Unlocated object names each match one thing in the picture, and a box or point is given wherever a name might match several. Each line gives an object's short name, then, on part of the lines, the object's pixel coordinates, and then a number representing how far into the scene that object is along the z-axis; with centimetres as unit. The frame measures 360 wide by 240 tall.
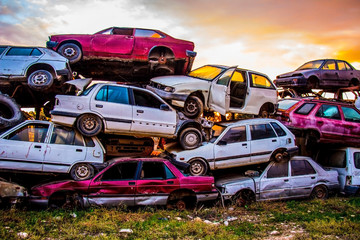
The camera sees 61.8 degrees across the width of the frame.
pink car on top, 884
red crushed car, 593
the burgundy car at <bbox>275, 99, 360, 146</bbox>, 891
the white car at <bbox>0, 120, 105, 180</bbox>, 629
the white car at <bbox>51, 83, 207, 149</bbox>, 680
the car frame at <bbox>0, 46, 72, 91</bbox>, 784
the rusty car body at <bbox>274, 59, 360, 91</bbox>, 1217
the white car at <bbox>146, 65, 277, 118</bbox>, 804
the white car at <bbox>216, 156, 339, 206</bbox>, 727
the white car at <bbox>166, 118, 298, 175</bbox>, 741
